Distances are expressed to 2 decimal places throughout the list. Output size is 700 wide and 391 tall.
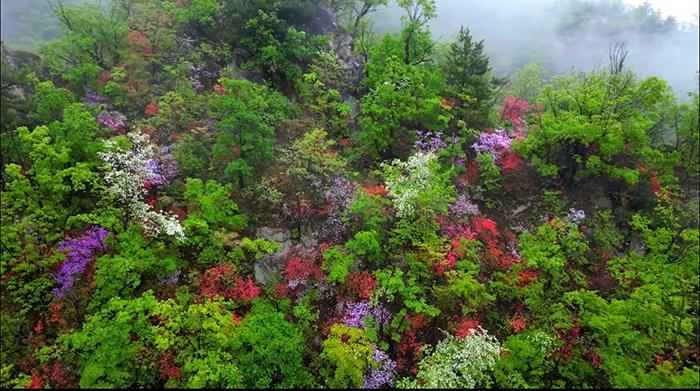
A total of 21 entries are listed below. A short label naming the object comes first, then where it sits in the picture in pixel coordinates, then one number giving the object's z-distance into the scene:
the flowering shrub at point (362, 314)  15.31
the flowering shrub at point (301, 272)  16.75
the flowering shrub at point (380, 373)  14.07
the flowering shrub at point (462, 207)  20.27
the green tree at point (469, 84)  22.72
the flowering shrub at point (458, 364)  13.08
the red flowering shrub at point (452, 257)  16.27
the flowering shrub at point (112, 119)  19.66
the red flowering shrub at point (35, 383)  12.02
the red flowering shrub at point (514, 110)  25.95
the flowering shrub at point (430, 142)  21.33
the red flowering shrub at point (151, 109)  21.20
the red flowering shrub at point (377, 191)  18.59
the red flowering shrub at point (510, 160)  22.98
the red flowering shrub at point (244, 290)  15.43
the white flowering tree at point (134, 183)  14.90
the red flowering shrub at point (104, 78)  21.63
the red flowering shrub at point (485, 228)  19.23
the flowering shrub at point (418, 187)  16.80
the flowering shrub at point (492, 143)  22.52
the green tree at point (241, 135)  17.97
